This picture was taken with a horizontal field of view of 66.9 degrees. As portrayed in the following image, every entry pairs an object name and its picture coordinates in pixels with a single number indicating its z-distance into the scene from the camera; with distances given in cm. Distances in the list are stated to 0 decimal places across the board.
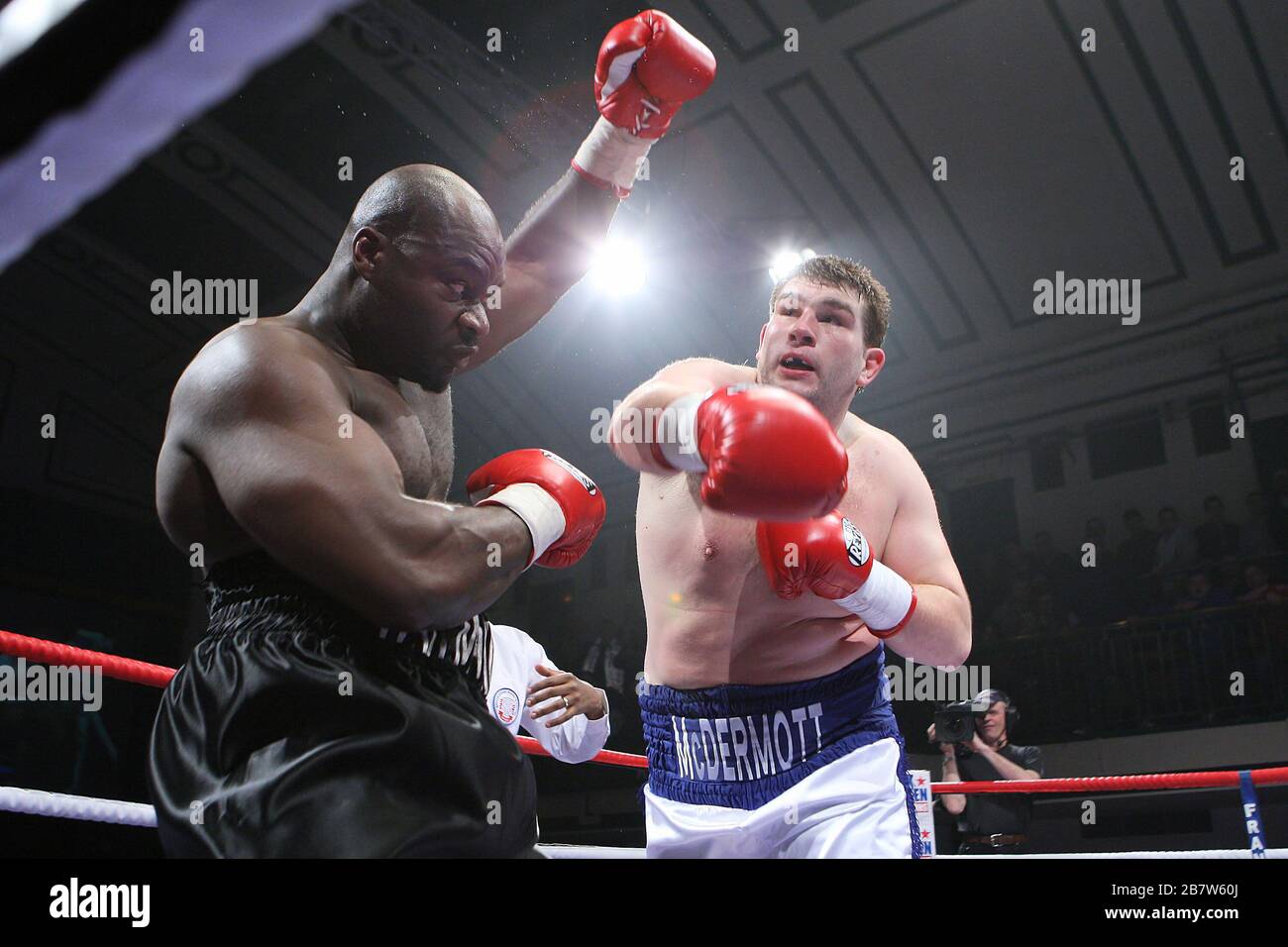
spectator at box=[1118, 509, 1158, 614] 694
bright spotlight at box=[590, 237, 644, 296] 741
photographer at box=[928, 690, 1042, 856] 381
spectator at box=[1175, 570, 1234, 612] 643
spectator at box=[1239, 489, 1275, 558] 677
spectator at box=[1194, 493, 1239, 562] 680
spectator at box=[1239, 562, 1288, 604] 618
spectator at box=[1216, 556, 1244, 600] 648
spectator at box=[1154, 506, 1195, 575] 693
